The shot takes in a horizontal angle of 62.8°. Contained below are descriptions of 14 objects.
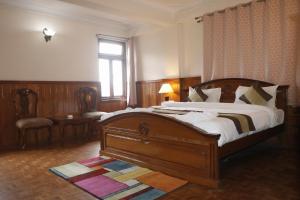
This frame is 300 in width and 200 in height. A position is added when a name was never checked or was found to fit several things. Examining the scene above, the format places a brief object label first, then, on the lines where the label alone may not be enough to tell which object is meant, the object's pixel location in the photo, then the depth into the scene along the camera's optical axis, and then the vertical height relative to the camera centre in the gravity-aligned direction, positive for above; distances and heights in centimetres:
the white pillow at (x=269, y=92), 379 -7
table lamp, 559 +4
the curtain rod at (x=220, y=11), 438 +152
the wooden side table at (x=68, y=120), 470 -54
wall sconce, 506 +125
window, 629 +65
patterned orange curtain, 392 +81
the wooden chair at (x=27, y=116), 440 -43
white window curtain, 661 +50
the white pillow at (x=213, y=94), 456 -8
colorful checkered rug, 242 -99
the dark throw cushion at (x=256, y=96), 380 -12
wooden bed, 255 -65
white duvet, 259 -33
